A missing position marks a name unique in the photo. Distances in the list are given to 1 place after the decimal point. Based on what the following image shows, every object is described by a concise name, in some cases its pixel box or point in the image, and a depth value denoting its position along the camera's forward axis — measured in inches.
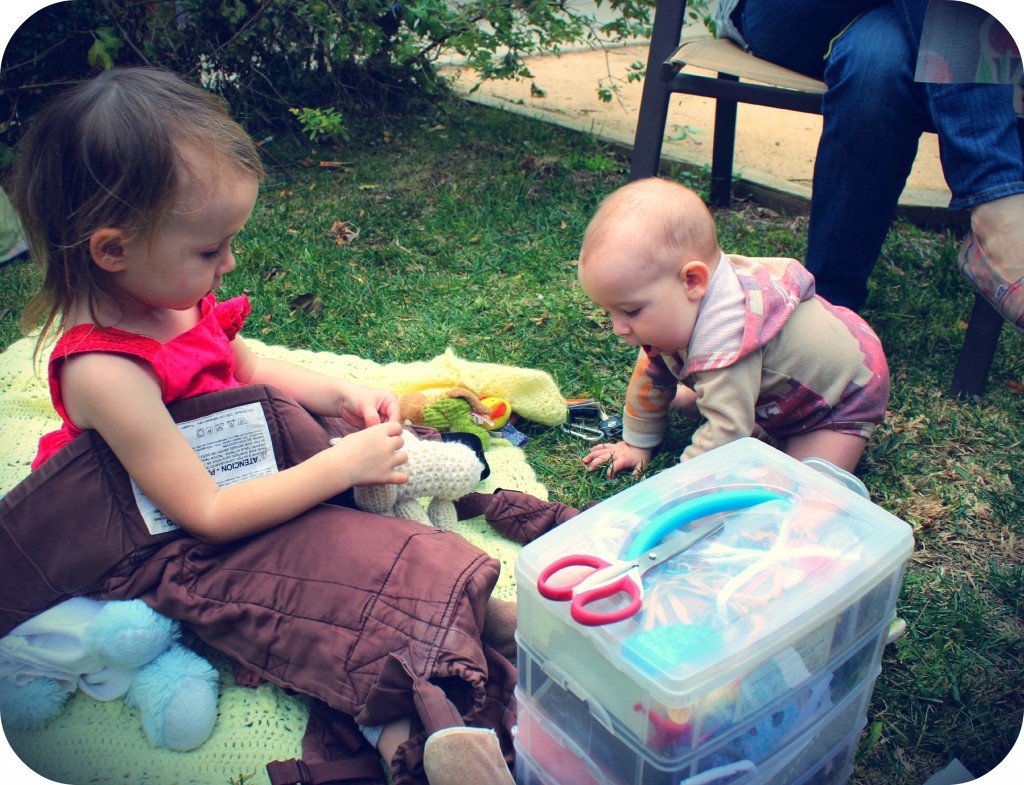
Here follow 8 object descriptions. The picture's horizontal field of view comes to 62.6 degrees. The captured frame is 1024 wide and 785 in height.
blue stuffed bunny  59.4
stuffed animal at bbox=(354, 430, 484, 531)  69.2
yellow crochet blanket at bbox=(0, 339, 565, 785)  59.0
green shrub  141.9
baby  73.3
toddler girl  55.5
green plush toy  86.4
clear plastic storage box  42.6
